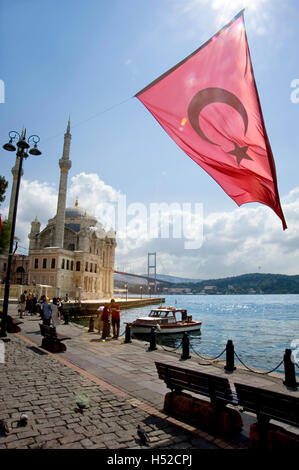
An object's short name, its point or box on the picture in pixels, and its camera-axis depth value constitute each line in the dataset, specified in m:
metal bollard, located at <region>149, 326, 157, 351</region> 11.96
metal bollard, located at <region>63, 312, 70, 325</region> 20.27
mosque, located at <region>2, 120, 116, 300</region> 53.88
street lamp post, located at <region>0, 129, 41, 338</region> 12.73
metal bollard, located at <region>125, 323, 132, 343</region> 13.57
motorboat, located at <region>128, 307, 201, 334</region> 24.56
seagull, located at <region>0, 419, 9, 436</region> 4.39
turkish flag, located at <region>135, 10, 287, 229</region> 6.05
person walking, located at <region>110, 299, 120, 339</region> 14.76
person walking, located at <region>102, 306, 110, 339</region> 14.35
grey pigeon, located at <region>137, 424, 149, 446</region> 4.20
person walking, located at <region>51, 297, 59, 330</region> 13.64
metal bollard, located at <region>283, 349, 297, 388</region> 7.71
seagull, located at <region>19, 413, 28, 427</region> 4.67
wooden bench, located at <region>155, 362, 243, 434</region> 4.68
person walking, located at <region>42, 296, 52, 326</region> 14.25
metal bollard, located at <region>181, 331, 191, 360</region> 10.76
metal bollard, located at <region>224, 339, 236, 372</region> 9.23
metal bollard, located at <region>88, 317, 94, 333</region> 16.69
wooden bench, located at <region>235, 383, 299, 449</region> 3.79
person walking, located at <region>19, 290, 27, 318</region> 22.28
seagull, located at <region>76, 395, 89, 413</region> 5.53
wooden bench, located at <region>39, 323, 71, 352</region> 10.64
